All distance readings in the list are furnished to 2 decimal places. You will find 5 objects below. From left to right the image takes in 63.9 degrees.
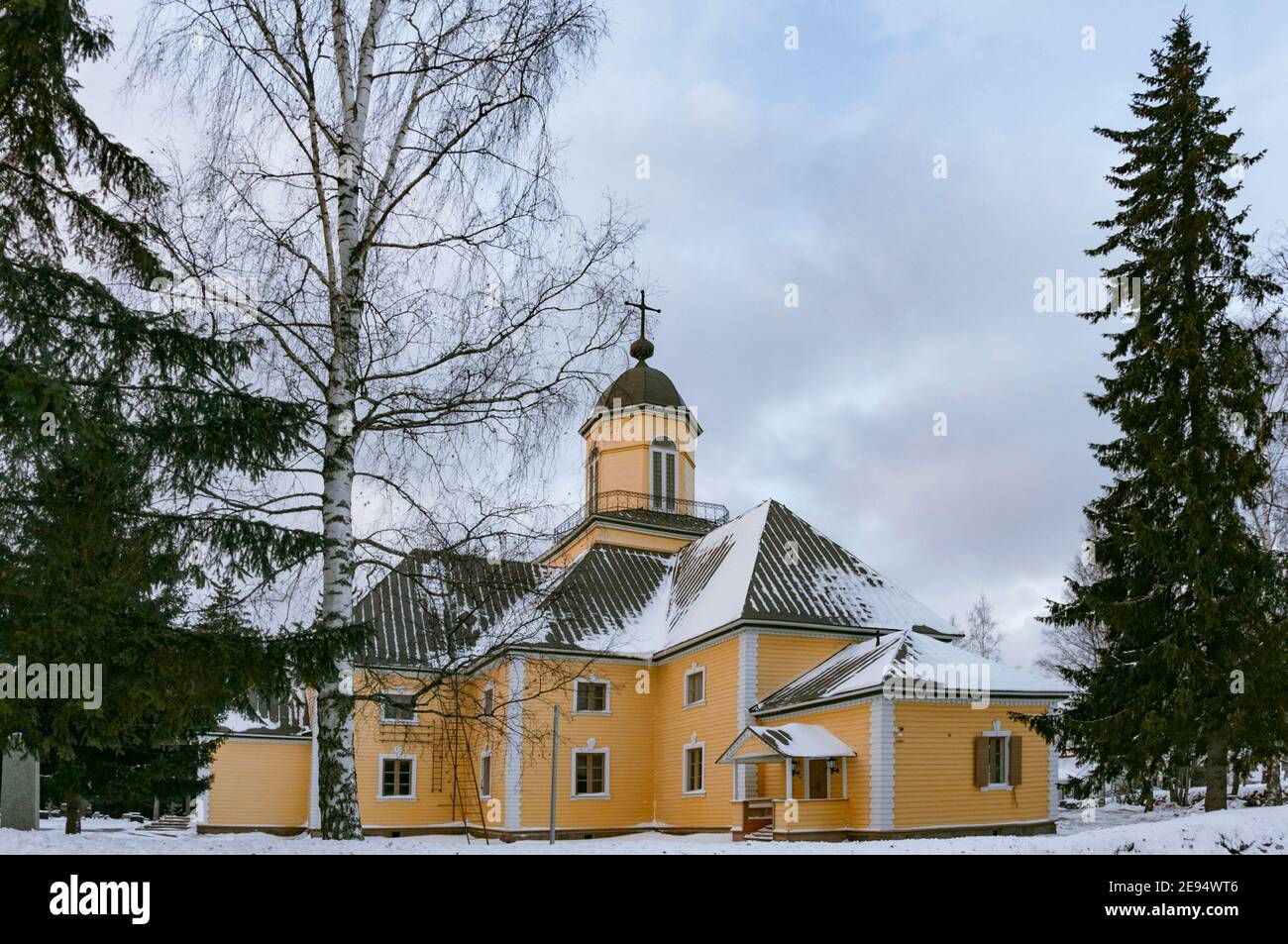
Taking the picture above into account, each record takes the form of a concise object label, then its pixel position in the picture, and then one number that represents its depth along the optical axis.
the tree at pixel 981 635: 55.31
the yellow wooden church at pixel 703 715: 21.59
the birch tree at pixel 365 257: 11.09
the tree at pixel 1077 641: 37.78
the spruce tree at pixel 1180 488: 17.31
